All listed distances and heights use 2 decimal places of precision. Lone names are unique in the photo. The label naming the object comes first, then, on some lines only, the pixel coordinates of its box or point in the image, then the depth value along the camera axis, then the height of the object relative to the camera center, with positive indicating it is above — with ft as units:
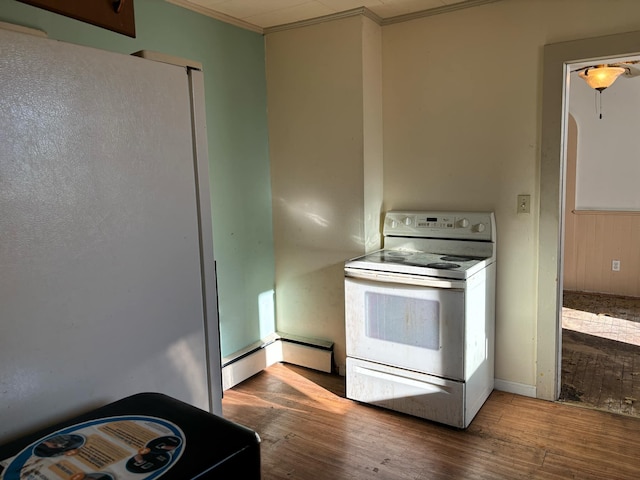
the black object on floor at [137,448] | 2.55 -1.39
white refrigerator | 2.74 -0.25
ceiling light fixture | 11.82 +2.41
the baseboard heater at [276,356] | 10.19 -3.64
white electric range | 8.23 -2.40
